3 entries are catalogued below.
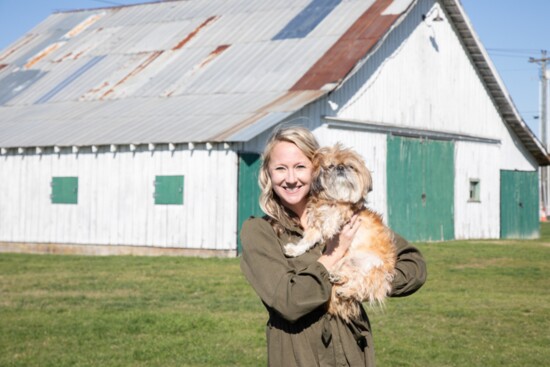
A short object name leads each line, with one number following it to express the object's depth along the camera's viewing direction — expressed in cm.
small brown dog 430
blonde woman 416
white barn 2370
